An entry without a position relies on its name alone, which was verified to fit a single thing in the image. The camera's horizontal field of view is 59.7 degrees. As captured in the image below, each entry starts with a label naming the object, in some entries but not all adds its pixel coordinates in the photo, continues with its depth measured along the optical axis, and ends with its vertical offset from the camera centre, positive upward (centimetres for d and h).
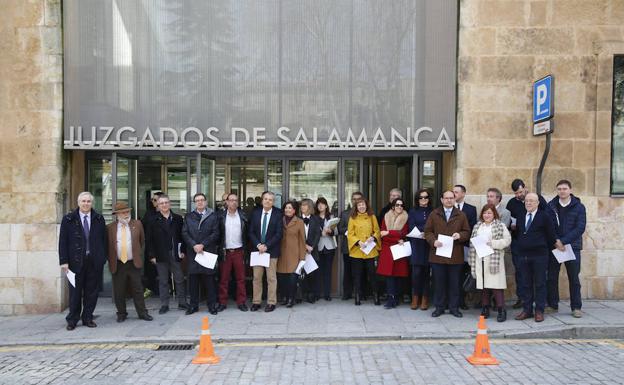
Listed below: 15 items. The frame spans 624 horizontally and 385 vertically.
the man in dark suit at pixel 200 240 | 852 -98
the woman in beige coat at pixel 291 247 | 885 -111
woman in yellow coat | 877 -92
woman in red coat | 869 -109
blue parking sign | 814 +130
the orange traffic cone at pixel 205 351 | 625 -202
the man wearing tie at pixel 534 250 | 775 -97
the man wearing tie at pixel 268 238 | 871 -96
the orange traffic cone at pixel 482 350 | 612 -192
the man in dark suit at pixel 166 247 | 861 -113
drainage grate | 699 -221
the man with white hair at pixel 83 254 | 784 -113
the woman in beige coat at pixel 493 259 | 786 -113
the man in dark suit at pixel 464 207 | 852 -40
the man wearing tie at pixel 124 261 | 821 -128
